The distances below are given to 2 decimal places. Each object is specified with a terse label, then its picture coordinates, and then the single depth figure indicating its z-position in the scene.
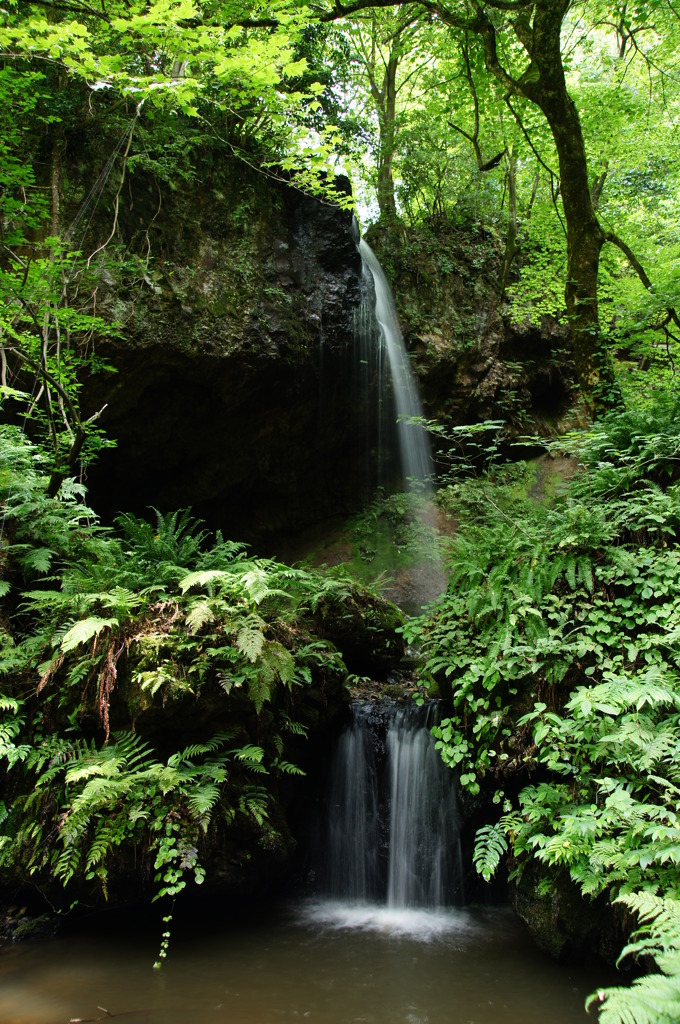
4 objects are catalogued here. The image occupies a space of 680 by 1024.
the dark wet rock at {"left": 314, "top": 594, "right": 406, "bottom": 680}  6.51
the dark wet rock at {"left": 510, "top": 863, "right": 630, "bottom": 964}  4.11
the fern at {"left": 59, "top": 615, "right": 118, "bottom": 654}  4.43
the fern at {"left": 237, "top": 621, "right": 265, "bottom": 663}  4.45
